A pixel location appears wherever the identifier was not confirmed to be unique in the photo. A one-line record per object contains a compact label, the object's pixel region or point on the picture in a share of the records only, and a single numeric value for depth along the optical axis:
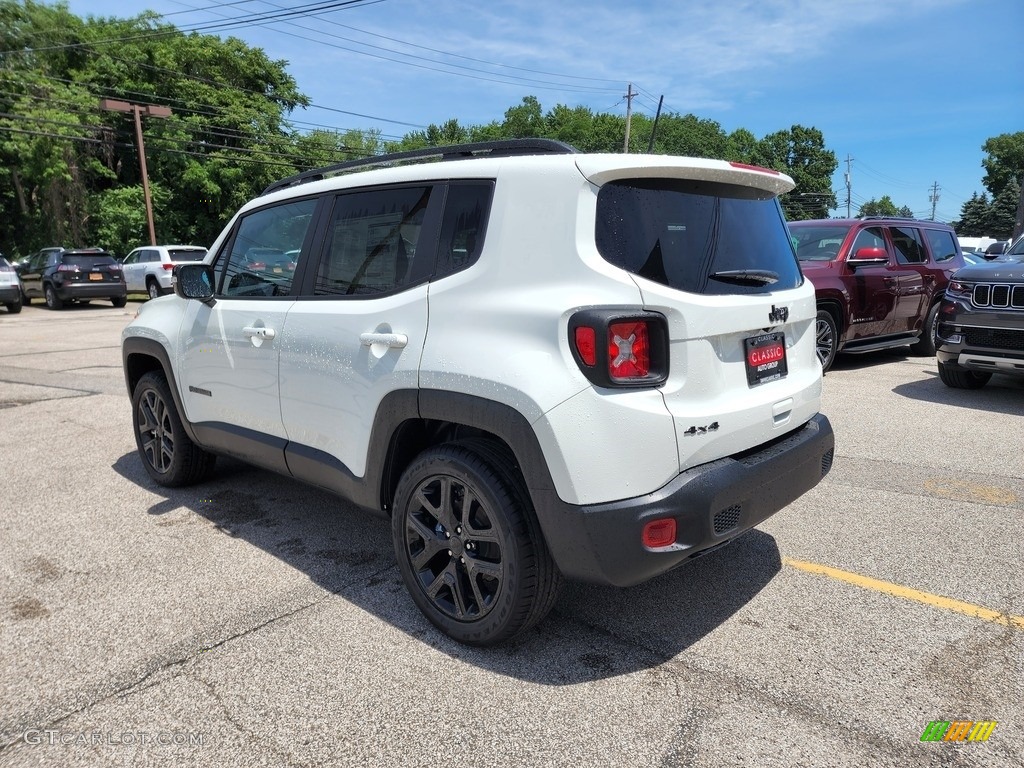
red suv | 8.33
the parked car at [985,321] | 6.62
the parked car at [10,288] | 19.34
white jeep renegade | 2.38
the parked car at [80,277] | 20.34
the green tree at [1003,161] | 82.75
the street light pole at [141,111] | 28.06
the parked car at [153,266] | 22.34
